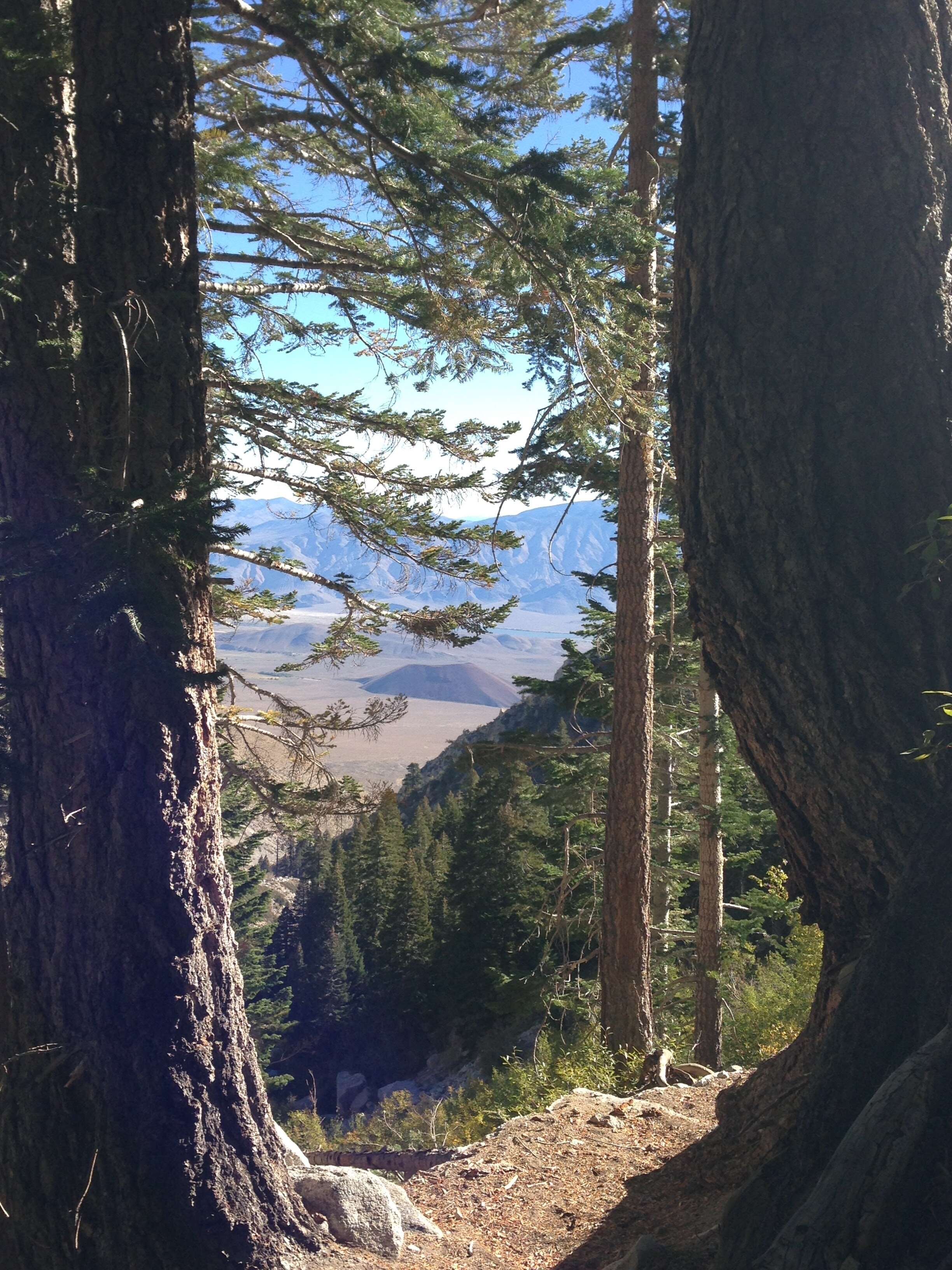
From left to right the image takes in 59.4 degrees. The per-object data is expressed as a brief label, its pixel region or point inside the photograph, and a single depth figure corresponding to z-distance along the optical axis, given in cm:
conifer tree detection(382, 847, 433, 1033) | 3055
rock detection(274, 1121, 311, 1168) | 365
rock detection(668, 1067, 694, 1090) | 613
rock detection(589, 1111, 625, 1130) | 455
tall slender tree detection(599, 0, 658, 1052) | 707
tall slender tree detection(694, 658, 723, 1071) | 916
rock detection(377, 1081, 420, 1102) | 2833
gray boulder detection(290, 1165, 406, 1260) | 347
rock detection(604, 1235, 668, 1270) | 241
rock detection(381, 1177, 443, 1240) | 368
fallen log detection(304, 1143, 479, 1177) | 486
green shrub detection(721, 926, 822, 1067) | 721
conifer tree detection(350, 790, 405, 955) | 3216
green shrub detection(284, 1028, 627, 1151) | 640
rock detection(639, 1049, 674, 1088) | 593
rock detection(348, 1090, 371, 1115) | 3044
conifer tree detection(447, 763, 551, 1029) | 2470
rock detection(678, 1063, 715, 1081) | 638
